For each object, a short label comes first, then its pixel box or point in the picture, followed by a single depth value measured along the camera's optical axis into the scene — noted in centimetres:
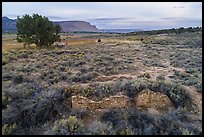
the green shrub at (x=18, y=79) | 1099
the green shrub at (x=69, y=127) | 640
